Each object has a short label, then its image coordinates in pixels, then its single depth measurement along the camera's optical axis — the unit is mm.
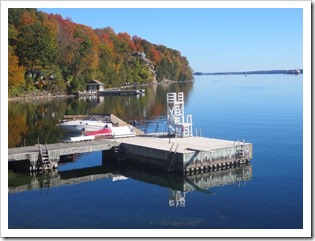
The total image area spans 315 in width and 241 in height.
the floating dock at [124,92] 109812
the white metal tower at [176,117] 36375
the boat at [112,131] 40344
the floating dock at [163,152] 30203
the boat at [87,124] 48006
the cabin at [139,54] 170000
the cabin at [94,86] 114812
